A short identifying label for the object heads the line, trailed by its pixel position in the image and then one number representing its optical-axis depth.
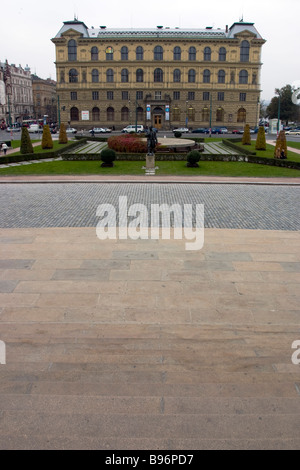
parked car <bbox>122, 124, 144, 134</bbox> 64.38
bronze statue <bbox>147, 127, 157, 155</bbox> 26.36
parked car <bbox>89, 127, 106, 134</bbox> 69.00
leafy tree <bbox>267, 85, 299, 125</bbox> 92.97
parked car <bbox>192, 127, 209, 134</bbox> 71.26
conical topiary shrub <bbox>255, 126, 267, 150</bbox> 39.59
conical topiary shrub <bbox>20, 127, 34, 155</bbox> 33.80
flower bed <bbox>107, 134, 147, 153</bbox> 32.75
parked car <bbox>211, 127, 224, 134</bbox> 70.56
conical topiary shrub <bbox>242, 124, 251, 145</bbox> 44.84
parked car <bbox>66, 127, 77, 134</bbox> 68.56
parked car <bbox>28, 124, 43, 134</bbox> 71.38
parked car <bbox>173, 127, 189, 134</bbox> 71.06
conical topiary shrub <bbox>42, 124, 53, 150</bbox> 38.31
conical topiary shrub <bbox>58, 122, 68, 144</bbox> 44.26
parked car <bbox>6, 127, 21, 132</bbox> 75.09
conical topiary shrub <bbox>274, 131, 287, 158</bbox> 30.56
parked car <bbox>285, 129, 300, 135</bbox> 71.00
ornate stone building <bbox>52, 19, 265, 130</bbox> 75.19
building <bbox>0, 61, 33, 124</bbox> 109.25
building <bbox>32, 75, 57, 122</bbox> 128.25
